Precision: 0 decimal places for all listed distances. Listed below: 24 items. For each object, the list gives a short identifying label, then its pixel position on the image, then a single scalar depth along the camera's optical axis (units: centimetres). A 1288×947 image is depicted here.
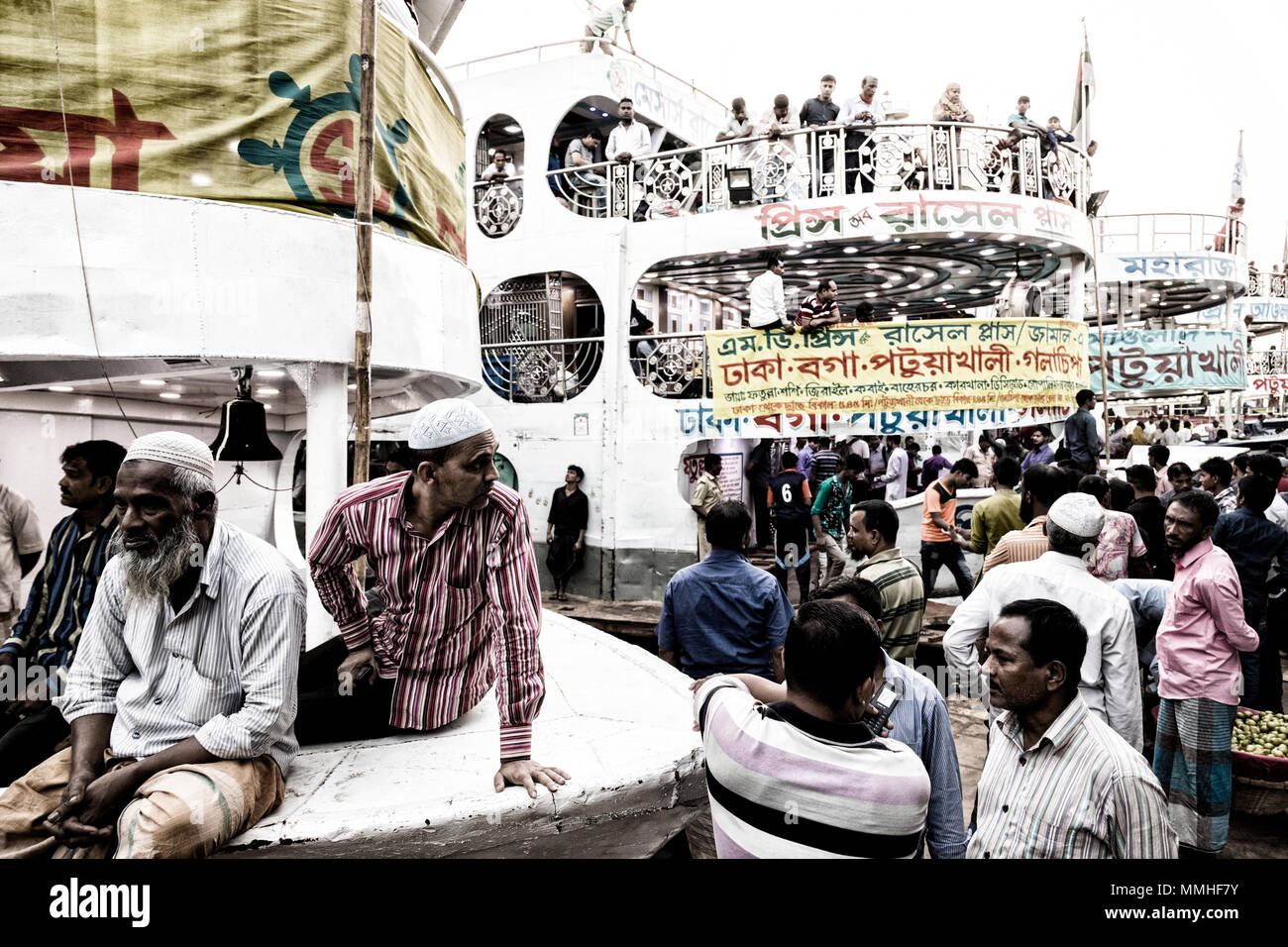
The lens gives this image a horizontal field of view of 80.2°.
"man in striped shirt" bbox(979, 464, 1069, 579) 432
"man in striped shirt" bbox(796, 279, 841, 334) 1001
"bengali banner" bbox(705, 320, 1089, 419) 969
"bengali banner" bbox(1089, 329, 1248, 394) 1673
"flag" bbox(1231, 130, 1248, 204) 2523
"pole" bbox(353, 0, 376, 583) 515
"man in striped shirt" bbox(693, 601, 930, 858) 163
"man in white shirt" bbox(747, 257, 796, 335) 1031
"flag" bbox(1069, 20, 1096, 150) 1119
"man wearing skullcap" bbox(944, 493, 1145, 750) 318
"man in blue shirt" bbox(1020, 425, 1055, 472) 940
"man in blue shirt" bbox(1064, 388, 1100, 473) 925
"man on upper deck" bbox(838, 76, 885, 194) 1109
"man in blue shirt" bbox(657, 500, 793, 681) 391
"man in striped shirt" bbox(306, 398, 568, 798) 259
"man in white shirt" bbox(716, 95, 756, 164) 1300
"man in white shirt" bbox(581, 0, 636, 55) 1335
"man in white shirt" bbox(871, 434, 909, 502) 1291
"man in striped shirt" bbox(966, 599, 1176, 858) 187
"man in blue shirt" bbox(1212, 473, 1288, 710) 512
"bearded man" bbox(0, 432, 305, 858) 226
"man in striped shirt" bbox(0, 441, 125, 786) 335
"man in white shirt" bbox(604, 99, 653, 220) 1223
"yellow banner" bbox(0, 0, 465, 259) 448
